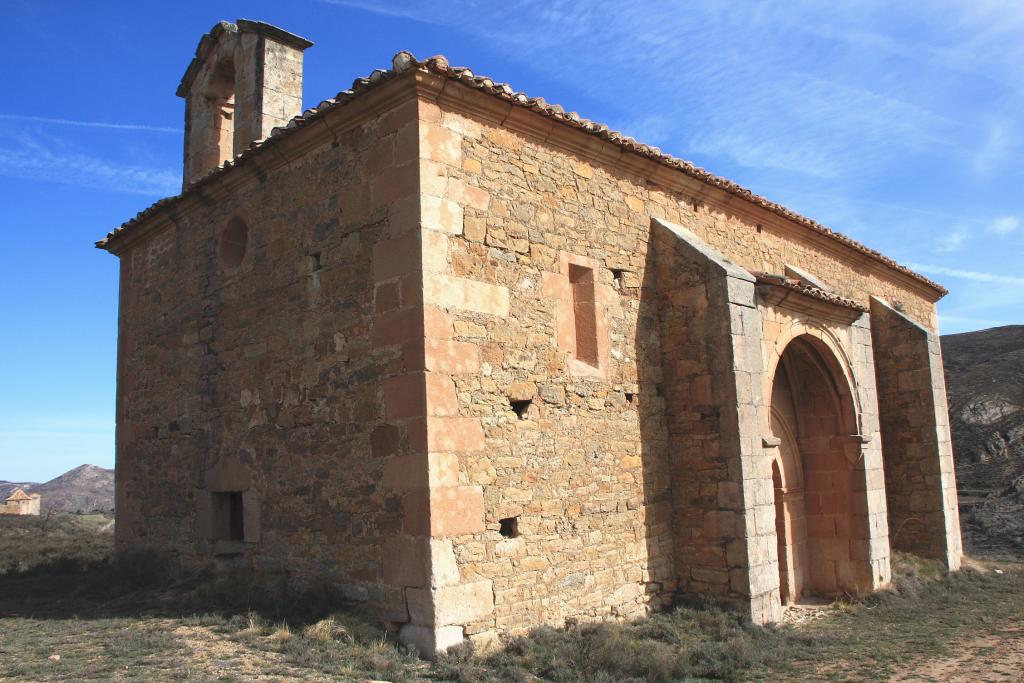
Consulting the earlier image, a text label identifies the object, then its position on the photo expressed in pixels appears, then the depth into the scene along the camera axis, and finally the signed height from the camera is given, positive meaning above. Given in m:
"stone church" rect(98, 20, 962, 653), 6.84 +0.91
